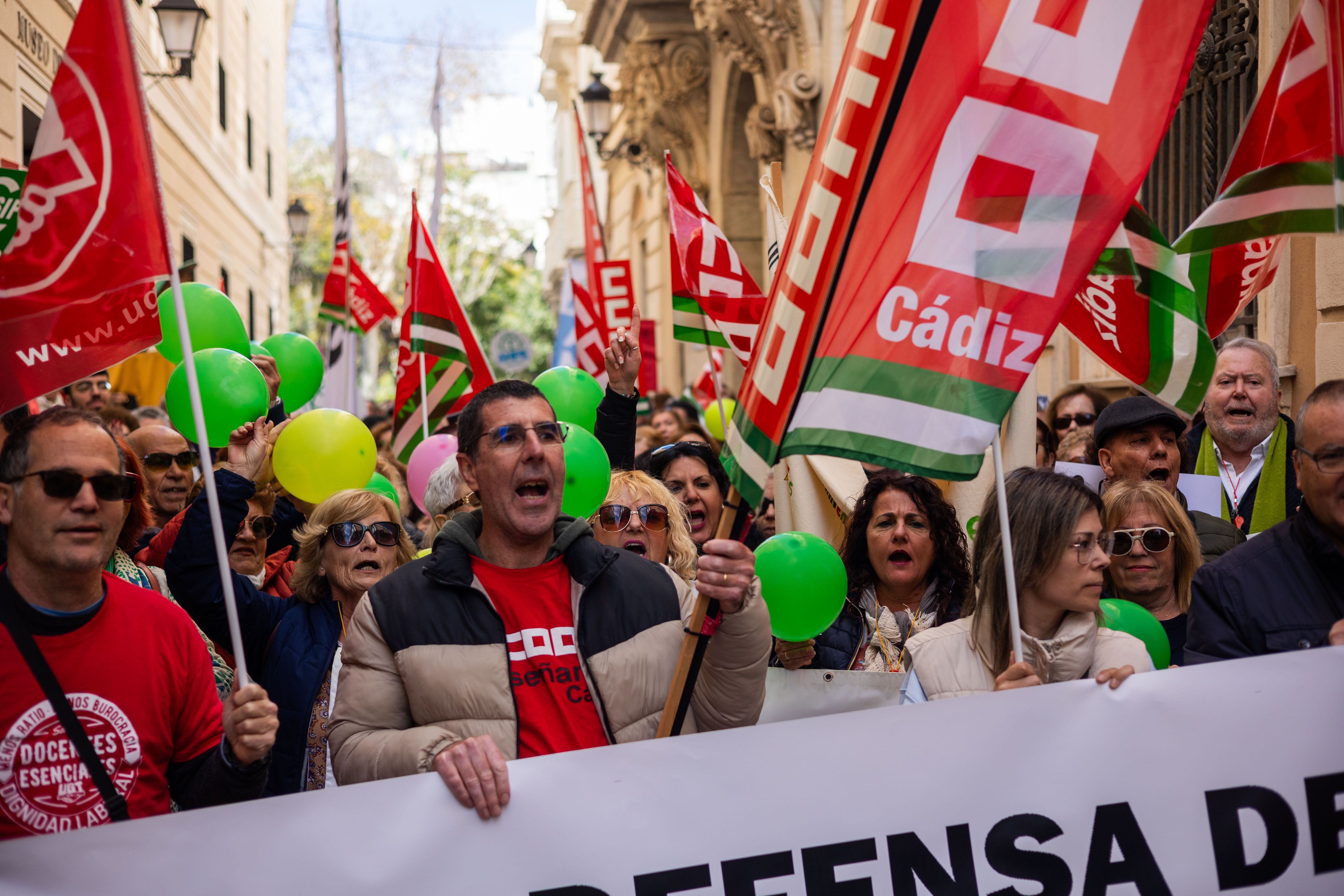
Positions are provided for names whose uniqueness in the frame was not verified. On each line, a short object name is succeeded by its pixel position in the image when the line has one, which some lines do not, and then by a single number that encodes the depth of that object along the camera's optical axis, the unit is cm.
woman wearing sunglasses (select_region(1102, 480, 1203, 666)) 397
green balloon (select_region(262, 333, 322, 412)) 623
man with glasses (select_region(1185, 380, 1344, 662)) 275
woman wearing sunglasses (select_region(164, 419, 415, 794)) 342
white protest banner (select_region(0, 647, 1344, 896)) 253
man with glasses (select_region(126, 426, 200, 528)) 523
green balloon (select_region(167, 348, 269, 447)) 414
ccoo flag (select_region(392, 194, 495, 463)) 606
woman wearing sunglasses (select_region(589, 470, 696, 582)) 429
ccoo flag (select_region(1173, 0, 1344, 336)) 282
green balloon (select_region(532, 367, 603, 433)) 512
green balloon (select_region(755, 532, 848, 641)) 329
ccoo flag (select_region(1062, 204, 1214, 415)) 285
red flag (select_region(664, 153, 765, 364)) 511
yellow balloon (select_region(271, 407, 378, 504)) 475
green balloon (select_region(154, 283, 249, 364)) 512
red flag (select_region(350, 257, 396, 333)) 1063
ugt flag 273
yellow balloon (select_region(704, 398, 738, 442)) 764
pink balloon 544
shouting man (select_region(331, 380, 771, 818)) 260
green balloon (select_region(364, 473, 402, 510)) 492
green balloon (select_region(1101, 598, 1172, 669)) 350
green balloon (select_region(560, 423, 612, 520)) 392
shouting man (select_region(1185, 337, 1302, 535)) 479
